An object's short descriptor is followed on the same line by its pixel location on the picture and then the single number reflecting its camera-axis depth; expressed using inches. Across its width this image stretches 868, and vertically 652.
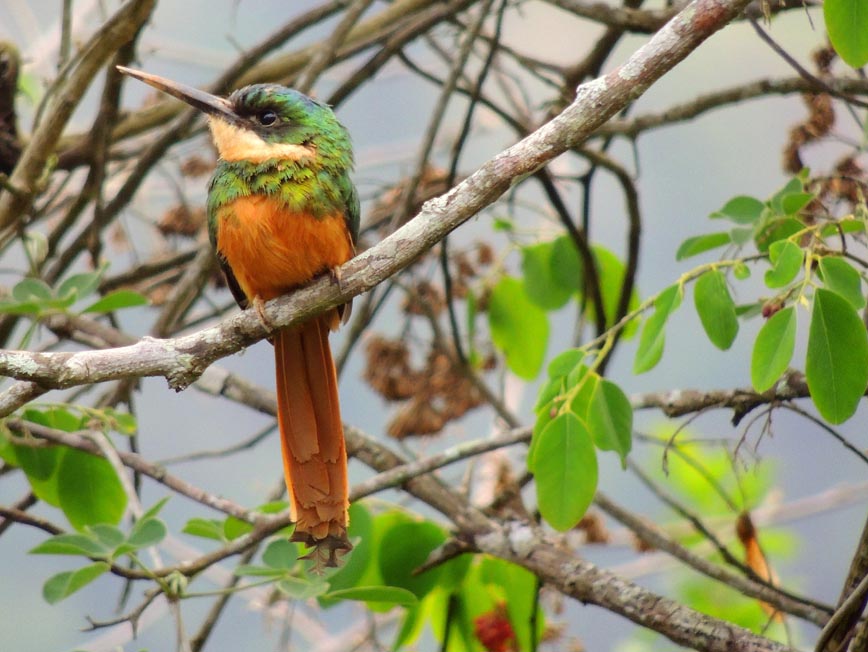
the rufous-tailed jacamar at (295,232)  209.9
